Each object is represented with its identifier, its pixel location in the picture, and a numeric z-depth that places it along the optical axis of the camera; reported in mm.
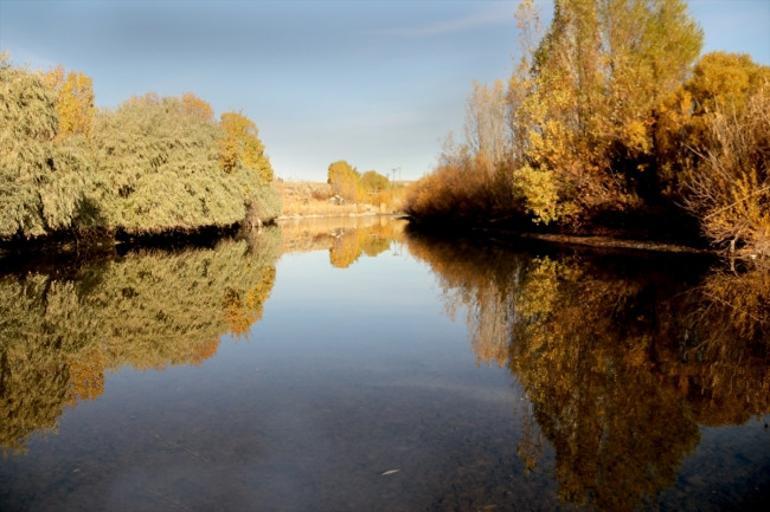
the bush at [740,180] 18906
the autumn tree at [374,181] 173875
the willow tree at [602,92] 27203
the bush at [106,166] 23266
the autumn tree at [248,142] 62312
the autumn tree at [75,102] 36688
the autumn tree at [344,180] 131500
